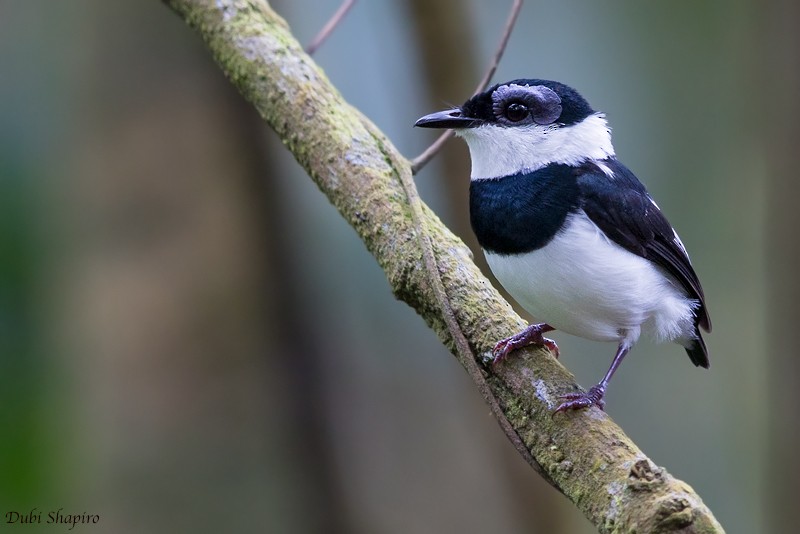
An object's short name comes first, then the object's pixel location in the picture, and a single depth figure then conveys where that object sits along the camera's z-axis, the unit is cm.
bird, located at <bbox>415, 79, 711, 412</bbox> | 530
